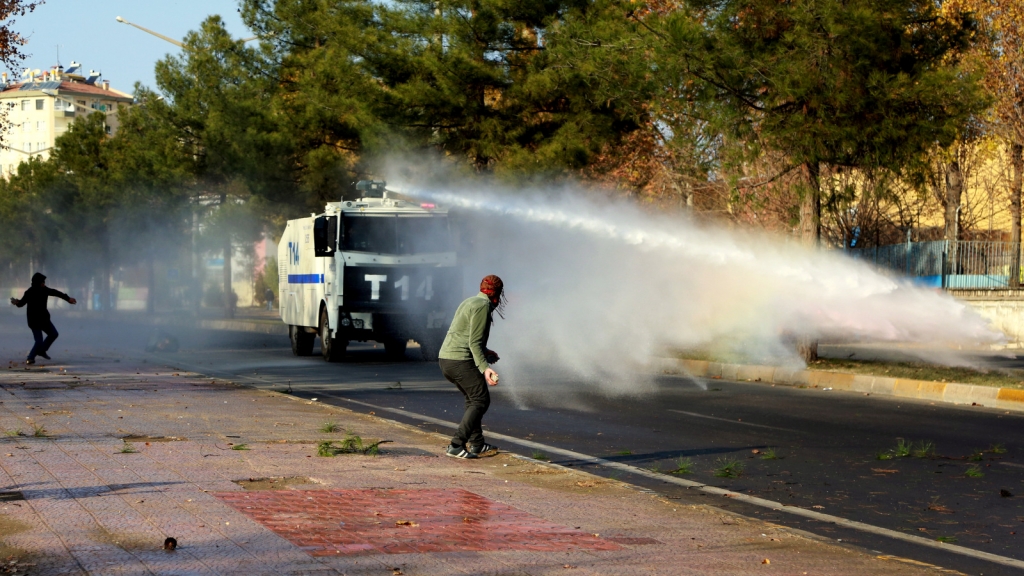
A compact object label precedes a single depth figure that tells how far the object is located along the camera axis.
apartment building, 150.12
